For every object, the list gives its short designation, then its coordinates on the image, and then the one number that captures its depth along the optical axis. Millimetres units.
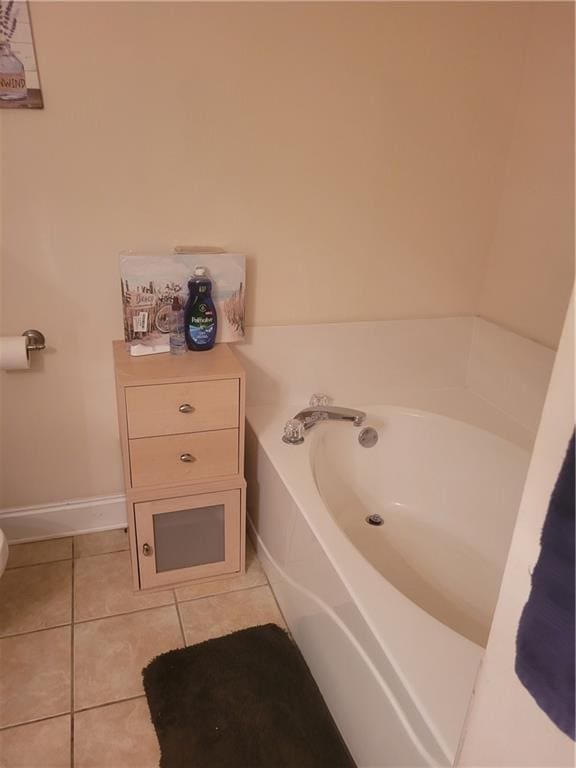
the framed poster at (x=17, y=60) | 1362
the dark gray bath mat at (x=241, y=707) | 1239
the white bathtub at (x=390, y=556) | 1000
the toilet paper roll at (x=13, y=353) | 1555
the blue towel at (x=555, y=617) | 439
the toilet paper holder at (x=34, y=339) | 1621
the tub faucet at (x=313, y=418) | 1702
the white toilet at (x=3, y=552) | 1379
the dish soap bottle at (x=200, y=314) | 1635
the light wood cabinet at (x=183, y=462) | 1499
